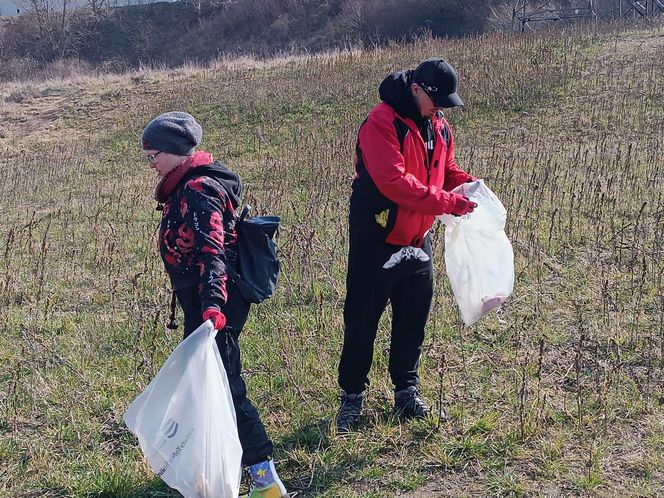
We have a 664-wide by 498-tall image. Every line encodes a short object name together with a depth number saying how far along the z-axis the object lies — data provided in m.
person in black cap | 2.64
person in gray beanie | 2.32
